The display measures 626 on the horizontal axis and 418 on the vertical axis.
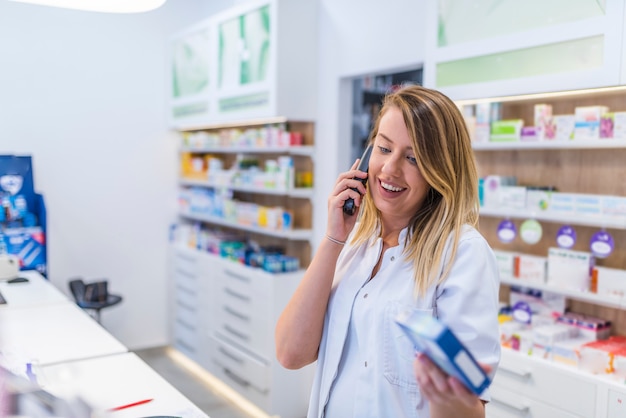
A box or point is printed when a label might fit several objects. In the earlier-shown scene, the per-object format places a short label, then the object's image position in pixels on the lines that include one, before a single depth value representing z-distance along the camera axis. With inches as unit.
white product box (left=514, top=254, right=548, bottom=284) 105.1
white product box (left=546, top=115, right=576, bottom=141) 99.8
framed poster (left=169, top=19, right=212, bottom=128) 185.2
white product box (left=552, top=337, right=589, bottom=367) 95.1
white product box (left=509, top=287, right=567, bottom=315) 108.3
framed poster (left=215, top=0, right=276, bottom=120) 151.0
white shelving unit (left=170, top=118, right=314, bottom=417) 152.0
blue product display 152.6
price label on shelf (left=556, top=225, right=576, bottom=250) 103.4
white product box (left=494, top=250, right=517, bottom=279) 109.7
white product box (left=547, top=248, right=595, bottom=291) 99.1
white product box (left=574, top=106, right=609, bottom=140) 96.0
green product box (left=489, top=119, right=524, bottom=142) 107.8
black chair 163.8
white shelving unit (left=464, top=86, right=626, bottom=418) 90.7
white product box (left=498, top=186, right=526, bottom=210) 107.1
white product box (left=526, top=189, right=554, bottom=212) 103.8
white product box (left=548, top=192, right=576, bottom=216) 100.0
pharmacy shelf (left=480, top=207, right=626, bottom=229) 93.5
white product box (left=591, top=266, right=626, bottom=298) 93.6
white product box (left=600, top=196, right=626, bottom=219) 93.3
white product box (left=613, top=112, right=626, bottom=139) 92.0
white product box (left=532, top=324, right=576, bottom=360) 98.6
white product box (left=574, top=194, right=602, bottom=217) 96.3
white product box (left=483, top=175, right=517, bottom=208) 112.2
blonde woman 52.1
